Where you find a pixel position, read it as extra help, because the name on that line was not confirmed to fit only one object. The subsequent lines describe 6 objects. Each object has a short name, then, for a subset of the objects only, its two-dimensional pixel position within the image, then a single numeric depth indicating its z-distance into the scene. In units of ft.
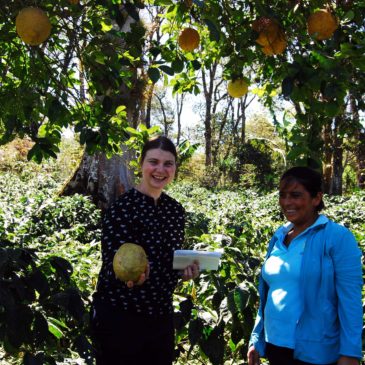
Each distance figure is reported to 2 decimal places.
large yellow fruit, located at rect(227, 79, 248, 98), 8.93
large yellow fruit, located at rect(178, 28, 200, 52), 8.73
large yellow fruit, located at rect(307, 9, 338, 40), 6.64
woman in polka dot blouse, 6.86
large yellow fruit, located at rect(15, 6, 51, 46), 6.93
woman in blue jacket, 6.16
